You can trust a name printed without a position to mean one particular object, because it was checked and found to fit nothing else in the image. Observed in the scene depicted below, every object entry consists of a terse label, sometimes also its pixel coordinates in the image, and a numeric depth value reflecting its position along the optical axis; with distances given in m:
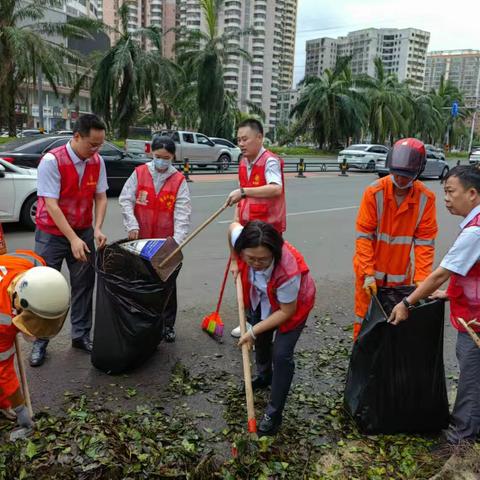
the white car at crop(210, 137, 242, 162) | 22.25
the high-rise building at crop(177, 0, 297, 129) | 89.50
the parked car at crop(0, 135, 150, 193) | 9.57
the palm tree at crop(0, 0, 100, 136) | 19.11
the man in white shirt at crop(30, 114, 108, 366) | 3.40
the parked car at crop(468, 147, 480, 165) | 35.14
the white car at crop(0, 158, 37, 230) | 7.40
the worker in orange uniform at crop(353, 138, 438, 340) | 3.03
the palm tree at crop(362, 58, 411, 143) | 37.38
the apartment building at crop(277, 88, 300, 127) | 109.81
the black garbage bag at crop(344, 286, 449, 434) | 2.68
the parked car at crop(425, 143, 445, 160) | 21.08
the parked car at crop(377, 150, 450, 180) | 20.59
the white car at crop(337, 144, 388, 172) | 23.56
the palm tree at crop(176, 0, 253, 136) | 25.06
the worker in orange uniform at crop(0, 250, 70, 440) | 2.05
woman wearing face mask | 3.80
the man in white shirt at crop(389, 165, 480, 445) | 2.43
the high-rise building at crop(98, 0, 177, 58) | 94.69
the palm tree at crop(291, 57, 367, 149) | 32.81
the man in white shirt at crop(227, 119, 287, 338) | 3.63
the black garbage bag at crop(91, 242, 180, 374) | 3.28
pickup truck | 20.02
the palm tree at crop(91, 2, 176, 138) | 22.75
